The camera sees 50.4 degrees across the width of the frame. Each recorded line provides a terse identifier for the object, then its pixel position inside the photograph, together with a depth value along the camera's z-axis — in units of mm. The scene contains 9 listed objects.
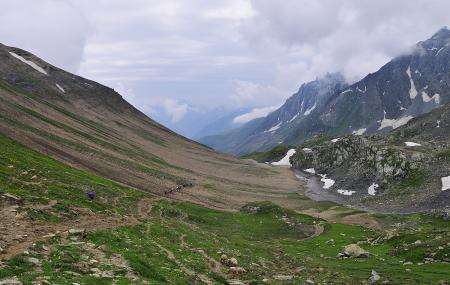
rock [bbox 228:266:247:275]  40312
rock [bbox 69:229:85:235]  40531
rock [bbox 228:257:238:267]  43219
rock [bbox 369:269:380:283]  41522
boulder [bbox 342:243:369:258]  56384
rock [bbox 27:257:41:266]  30372
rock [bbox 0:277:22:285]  25264
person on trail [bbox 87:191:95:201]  61719
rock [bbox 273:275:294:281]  40725
